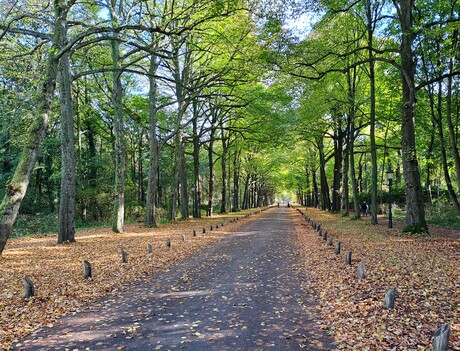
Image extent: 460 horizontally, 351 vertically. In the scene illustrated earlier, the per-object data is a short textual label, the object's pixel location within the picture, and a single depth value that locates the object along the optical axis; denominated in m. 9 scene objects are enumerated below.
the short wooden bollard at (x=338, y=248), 11.05
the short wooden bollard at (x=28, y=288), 6.60
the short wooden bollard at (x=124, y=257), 10.00
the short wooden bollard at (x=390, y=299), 5.64
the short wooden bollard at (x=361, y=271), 7.62
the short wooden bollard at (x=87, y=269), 8.20
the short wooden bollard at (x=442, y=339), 3.58
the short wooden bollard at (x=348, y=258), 9.25
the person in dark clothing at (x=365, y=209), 31.38
